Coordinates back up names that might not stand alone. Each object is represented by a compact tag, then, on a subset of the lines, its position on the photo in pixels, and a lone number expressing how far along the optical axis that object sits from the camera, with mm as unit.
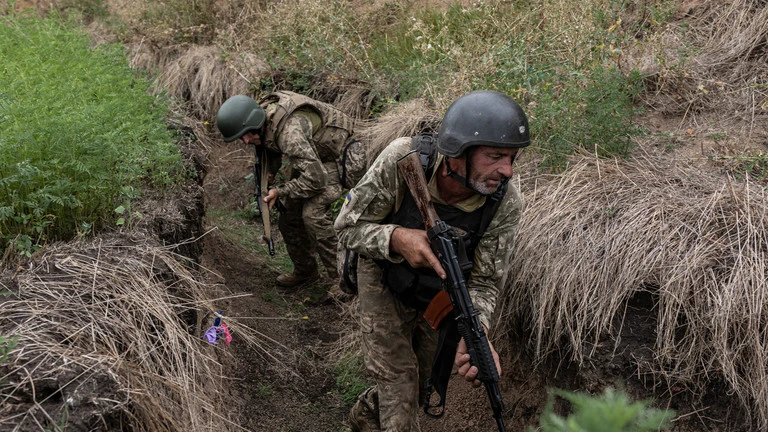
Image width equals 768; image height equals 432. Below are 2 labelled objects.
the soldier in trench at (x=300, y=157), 5777
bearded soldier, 3213
